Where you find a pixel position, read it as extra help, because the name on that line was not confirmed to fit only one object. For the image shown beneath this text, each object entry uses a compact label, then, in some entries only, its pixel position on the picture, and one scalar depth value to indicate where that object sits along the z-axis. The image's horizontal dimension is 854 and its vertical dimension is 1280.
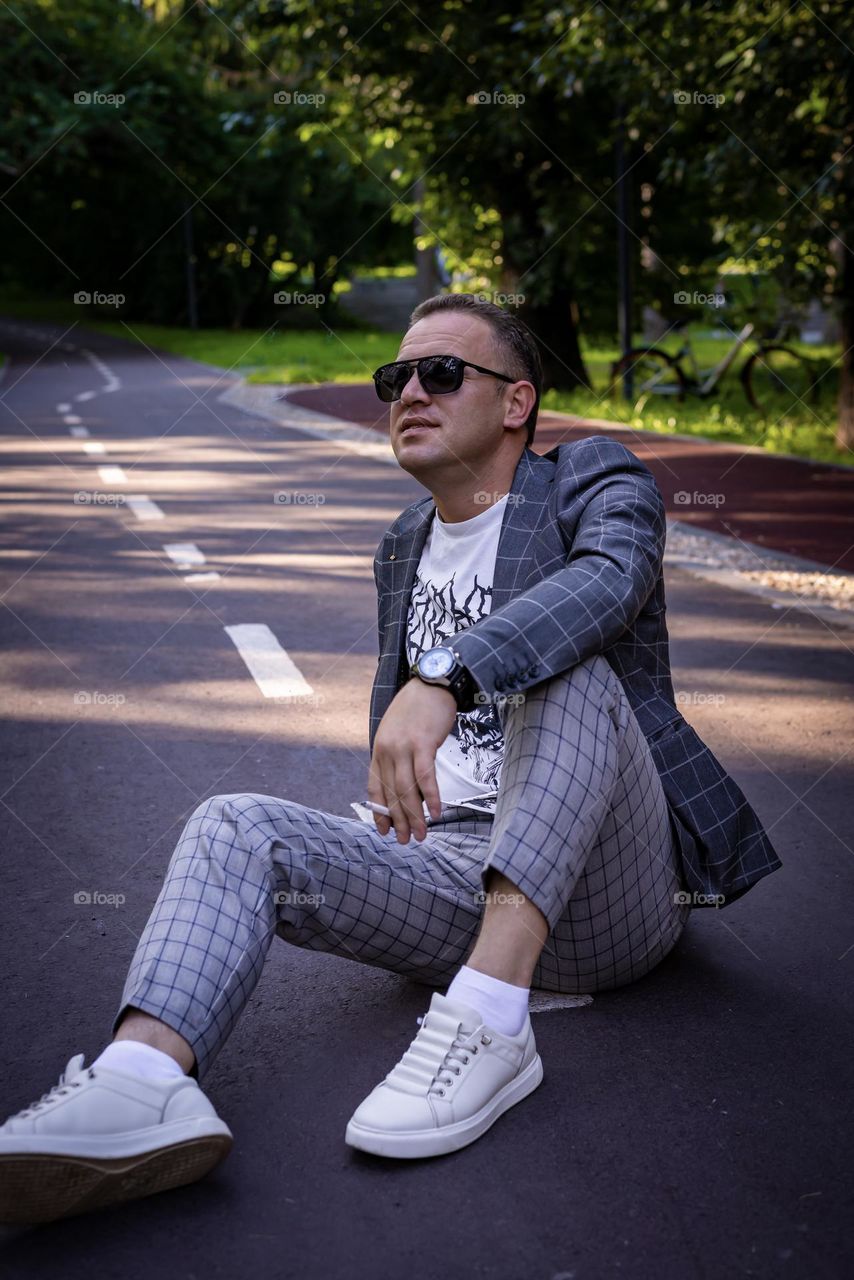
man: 2.34
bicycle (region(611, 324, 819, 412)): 17.45
